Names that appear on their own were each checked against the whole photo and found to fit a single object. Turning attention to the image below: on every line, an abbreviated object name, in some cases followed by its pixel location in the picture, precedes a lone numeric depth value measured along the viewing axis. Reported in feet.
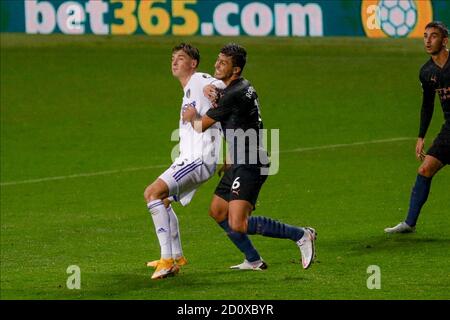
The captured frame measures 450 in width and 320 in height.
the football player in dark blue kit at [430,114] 46.55
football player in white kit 40.47
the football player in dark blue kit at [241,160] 39.96
